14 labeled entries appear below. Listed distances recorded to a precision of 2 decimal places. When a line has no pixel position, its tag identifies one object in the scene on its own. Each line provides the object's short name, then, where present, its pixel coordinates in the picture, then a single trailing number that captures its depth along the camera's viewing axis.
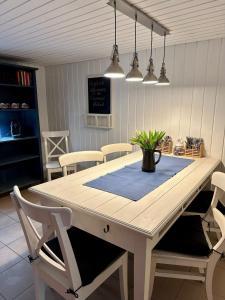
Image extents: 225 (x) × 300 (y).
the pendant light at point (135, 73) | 1.63
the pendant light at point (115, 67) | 1.47
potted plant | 1.82
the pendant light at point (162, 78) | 1.95
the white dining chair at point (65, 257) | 0.95
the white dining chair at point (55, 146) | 3.22
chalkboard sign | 3.06
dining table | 1.08
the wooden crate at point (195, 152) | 2.35
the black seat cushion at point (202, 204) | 1.82
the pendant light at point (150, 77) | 1.79
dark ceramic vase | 1.83
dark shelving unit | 3.15
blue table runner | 1.45
